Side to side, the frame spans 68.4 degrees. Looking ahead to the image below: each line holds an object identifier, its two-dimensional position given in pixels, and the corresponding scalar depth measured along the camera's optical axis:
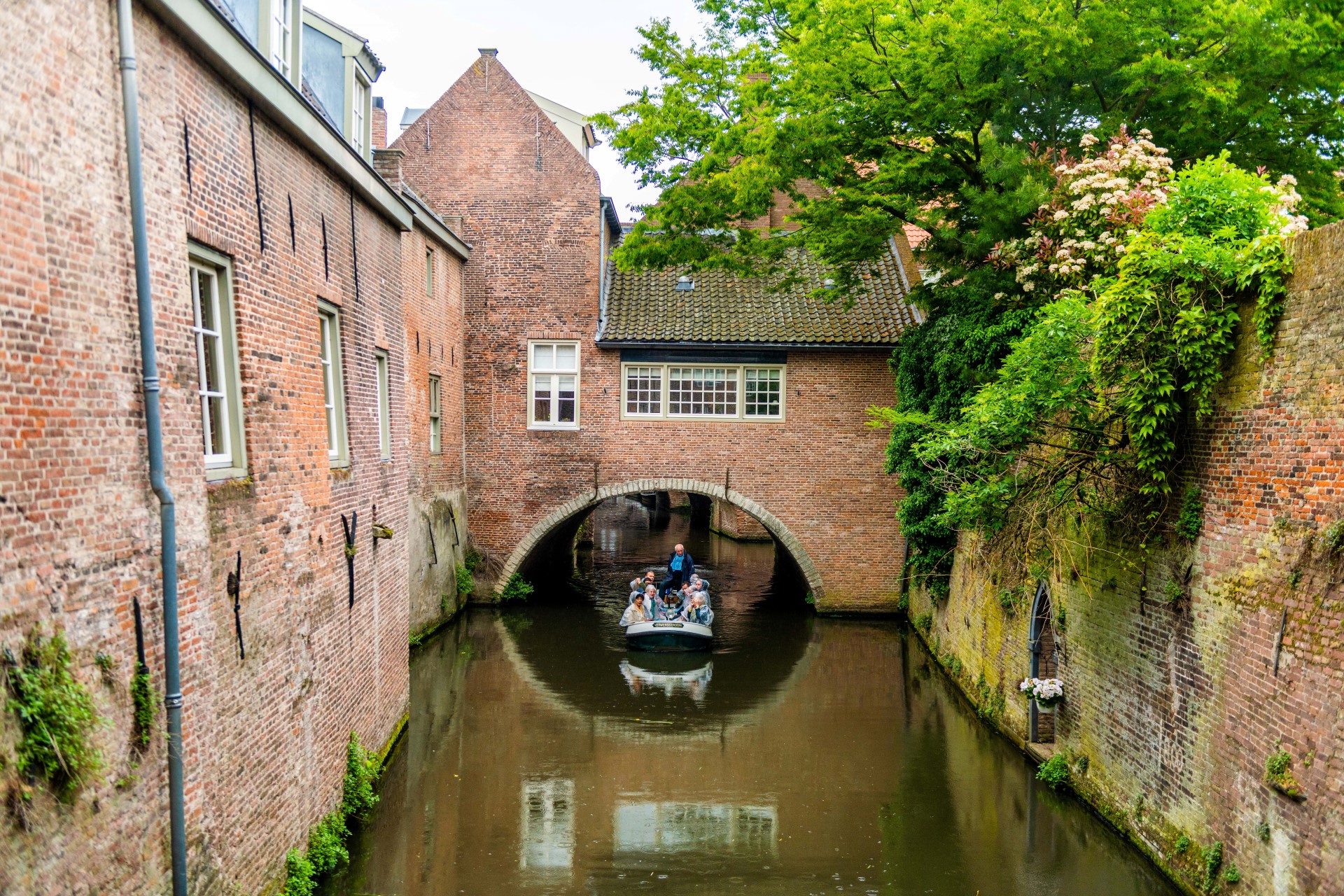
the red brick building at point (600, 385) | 20.09
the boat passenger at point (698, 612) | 17.34
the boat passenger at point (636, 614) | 17.66
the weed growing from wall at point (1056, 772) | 10.23
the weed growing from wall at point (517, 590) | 20.73
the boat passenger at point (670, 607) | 17.50
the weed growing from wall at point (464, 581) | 19.86
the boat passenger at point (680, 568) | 18.86
